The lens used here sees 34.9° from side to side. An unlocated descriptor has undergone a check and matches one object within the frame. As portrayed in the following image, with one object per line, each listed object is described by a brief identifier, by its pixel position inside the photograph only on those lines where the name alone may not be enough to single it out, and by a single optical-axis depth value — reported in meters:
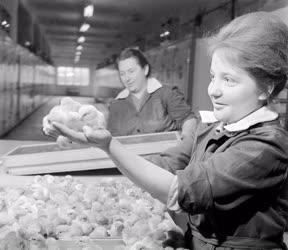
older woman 2.50
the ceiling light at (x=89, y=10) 4.71
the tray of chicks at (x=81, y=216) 1.10
